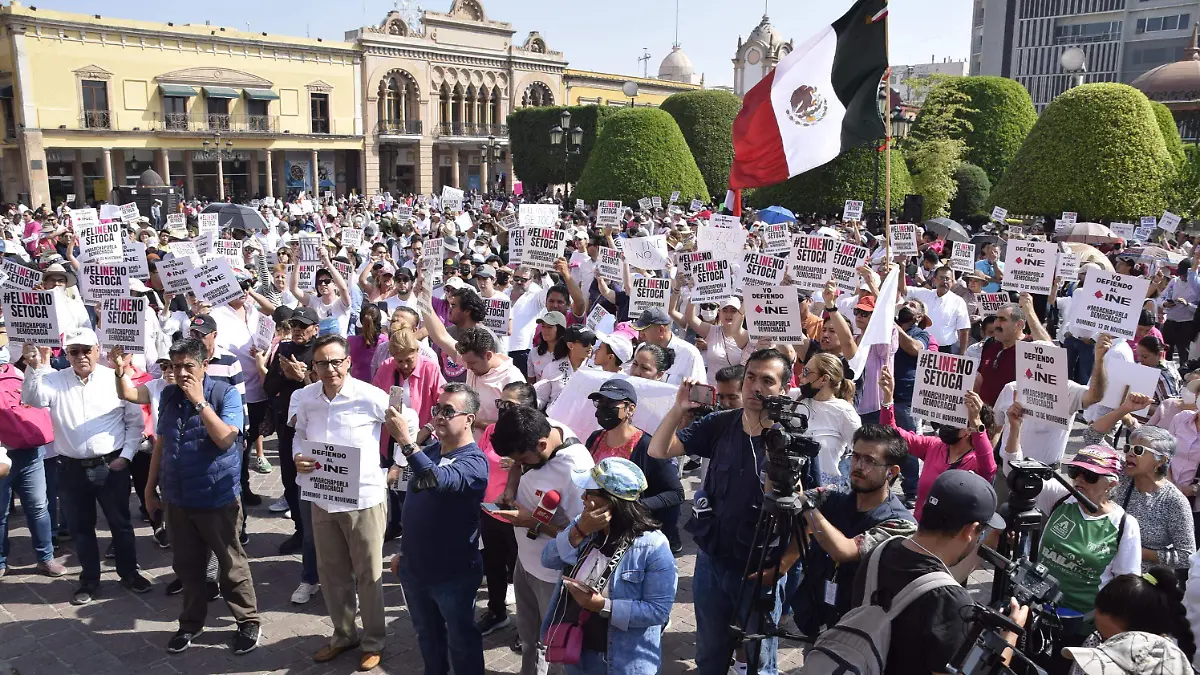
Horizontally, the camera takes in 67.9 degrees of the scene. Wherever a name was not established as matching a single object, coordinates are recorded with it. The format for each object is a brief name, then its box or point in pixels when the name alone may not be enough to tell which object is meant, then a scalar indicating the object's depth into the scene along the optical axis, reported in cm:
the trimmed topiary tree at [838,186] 2698
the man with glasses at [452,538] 445
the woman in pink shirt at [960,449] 501
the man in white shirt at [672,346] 677
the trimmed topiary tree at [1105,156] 2445
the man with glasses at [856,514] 388
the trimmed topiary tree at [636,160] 3042
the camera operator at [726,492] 409
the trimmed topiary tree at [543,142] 4778
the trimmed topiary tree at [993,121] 3434
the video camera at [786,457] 318
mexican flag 815
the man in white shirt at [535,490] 427
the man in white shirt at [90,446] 605
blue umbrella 1981
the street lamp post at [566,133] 2562
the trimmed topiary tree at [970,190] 3238
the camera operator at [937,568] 282
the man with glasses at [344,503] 502
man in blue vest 518
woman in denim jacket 357
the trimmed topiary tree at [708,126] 4341
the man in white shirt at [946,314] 973
